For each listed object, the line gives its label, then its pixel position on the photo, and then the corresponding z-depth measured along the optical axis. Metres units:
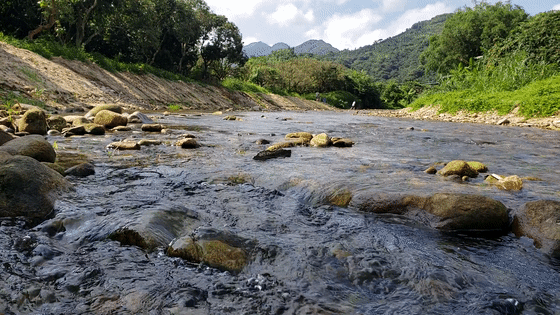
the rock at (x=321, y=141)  8.70
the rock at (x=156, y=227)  2.91
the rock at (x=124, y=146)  7.04
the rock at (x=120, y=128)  10.22
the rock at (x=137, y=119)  12.70
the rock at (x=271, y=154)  6.63
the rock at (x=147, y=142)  7.68
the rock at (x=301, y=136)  9.27
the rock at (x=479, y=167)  5.76
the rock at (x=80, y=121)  9.65
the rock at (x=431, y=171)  5.59
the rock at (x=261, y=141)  8.95
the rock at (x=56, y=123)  9.32
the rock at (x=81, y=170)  4.88
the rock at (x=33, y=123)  8.01
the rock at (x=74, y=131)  8.74
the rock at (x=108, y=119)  10.66
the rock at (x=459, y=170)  5.35
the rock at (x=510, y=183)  4.63
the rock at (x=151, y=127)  10.48
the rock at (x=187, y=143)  7.77
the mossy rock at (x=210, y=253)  2.63
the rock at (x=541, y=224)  3.03
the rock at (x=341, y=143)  8.85
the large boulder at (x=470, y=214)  3.48
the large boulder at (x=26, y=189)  3.27
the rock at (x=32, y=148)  4.79
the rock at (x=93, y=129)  9.26
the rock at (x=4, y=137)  5.65
